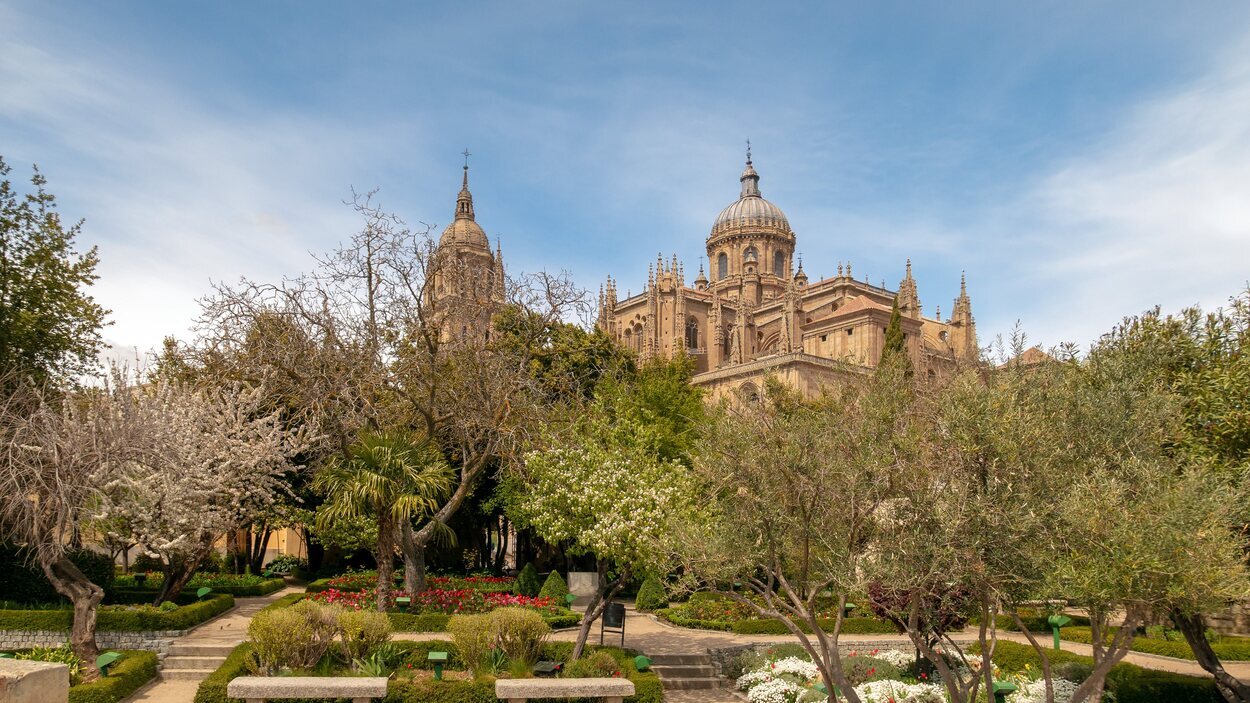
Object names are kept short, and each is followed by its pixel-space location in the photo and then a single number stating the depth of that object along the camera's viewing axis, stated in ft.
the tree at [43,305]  63.26
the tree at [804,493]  32.58
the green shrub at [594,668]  43.14
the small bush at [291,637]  41.14
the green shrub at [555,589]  68.44
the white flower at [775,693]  44.80
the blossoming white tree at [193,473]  52.70
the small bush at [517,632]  44.32
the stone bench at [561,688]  38.99
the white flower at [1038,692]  44.24
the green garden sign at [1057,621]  53.95
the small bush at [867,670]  48.51
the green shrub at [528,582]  73.20
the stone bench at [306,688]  36.94
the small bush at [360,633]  43.06
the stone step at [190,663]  48.24
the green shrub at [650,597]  73.05
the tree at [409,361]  60.64
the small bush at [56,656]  43.21
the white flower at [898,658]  51.55
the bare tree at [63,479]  44.73
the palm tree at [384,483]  52.21
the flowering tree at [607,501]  44.80
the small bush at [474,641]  43.88
